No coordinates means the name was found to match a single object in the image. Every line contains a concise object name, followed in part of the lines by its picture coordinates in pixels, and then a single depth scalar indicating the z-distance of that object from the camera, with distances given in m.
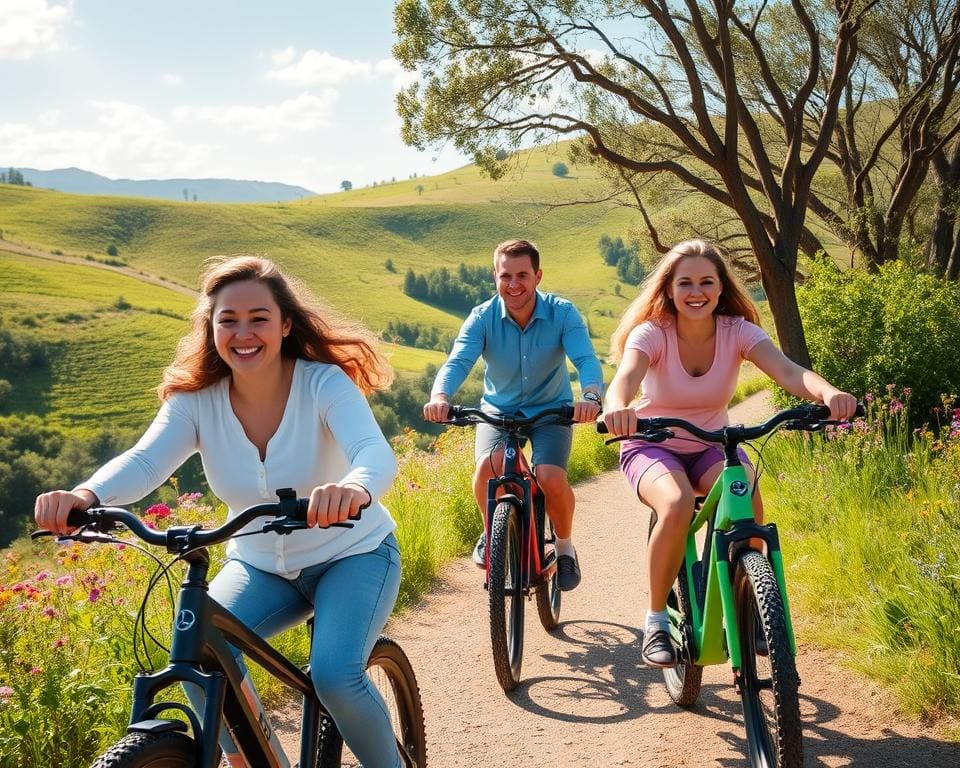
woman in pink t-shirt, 4.07
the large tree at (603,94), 14.84
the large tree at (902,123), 17.80
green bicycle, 3.04
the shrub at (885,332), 11.53
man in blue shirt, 5.51
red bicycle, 4.86
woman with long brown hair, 2.75
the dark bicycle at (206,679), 2.10
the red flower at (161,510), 4.95
